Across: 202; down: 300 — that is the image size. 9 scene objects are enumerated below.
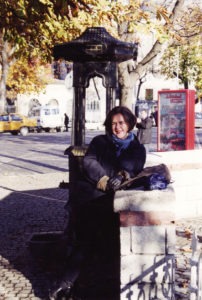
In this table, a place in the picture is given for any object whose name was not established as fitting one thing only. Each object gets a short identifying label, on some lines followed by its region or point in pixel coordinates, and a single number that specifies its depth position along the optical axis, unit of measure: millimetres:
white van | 41575
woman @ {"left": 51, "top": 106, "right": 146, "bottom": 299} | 4699
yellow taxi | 38250
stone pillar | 4102
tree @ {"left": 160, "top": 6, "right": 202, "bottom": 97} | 44938
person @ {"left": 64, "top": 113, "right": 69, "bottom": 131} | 43444
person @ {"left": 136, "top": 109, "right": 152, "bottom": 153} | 16672
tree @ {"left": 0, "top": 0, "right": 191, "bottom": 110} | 9836
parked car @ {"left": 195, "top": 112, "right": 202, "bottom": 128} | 42969
